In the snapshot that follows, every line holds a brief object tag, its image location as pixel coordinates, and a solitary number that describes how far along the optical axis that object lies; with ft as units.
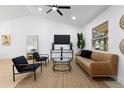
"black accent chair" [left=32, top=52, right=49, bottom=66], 12.09
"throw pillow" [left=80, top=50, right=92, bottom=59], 11.86
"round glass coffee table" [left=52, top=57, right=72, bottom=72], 10.70
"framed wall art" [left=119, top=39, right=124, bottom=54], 6.69
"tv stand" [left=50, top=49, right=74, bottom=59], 17.64
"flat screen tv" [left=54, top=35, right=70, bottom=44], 17.09
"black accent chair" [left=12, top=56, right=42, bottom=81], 7.61
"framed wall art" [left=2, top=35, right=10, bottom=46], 17.58
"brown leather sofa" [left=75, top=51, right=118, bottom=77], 7.32
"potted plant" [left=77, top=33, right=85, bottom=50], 16.60
